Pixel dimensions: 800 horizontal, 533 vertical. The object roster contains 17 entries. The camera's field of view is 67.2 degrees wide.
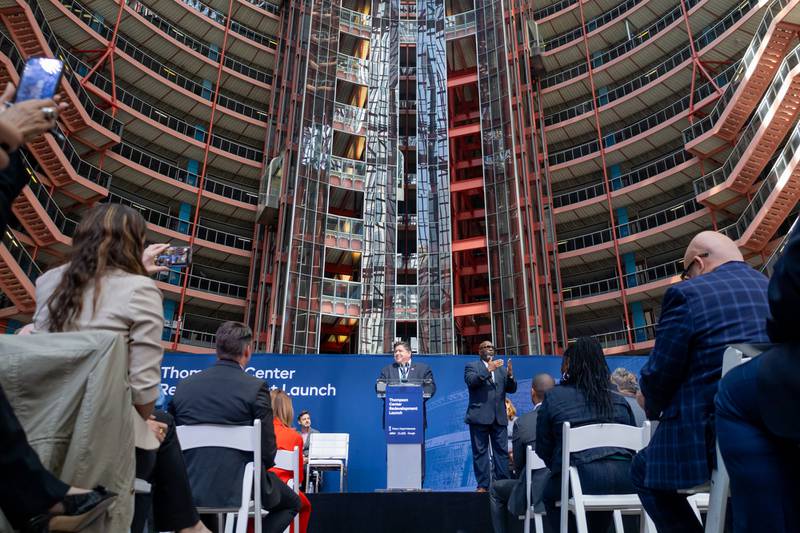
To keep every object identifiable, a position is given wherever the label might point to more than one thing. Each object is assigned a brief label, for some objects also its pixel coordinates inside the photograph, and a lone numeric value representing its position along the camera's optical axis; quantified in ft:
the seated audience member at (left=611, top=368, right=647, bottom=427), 18.67
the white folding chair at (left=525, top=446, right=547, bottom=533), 11.66
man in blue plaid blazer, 7.32
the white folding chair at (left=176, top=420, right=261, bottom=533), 10.46
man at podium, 25.99
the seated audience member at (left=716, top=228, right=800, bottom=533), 4.84
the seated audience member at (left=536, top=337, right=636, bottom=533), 10.72
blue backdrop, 35.24
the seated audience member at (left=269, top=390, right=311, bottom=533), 13.30
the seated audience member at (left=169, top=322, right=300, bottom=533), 10.57
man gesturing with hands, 23.97
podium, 23.13
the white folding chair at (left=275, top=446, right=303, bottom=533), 12.62
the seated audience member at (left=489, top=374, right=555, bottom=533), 12.50
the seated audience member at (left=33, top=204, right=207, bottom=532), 7.41
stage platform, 15.92
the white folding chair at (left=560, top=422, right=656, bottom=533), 9.98
